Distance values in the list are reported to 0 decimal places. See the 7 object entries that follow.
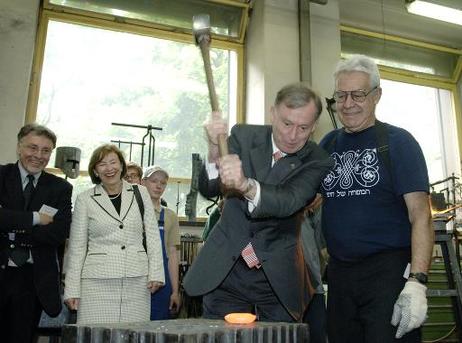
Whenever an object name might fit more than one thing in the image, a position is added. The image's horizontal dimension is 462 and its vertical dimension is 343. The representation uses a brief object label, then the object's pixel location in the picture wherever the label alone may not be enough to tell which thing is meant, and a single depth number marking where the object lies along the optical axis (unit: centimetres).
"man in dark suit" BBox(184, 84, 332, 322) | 158
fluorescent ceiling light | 516
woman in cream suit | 233
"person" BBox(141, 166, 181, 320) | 325
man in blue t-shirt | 151
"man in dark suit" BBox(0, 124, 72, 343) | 237
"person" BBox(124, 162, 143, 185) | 333
